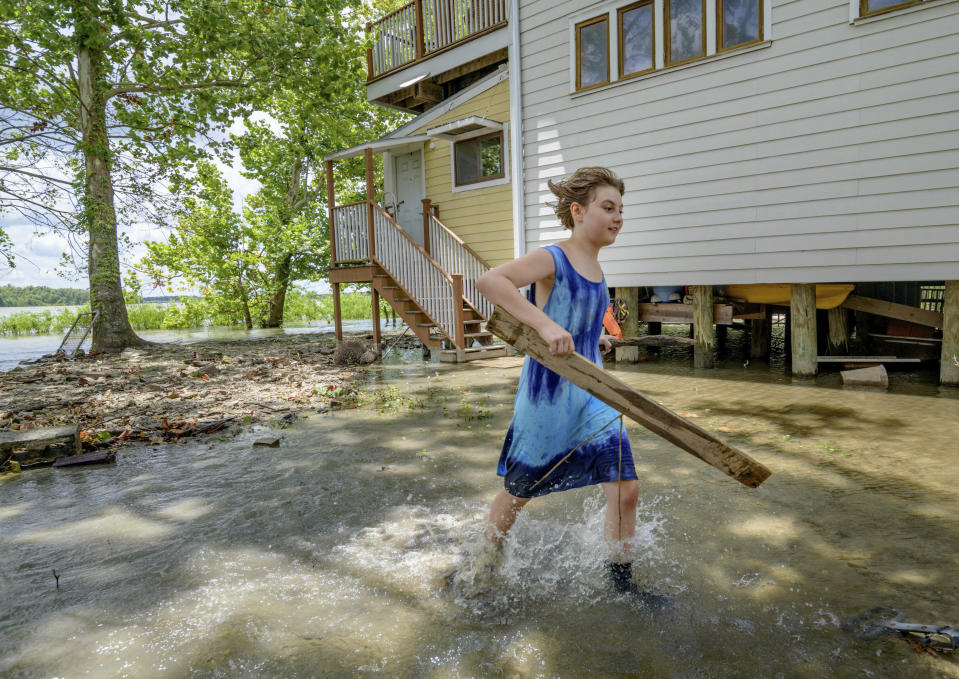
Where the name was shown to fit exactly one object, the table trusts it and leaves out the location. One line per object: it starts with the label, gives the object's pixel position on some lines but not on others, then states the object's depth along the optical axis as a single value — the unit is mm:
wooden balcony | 11927
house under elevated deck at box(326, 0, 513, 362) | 10854
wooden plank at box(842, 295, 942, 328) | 7598
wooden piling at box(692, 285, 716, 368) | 8922
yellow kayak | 8039
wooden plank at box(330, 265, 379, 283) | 11984
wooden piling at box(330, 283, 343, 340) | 13125
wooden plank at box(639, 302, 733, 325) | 8906
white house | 6820
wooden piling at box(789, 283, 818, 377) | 7935
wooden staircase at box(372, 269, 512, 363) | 10461
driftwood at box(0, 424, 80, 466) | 4805
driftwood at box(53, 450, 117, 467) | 4762
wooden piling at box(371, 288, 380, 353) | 12250
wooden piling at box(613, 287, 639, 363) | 9695
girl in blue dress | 2344
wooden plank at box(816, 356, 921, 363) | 7994
